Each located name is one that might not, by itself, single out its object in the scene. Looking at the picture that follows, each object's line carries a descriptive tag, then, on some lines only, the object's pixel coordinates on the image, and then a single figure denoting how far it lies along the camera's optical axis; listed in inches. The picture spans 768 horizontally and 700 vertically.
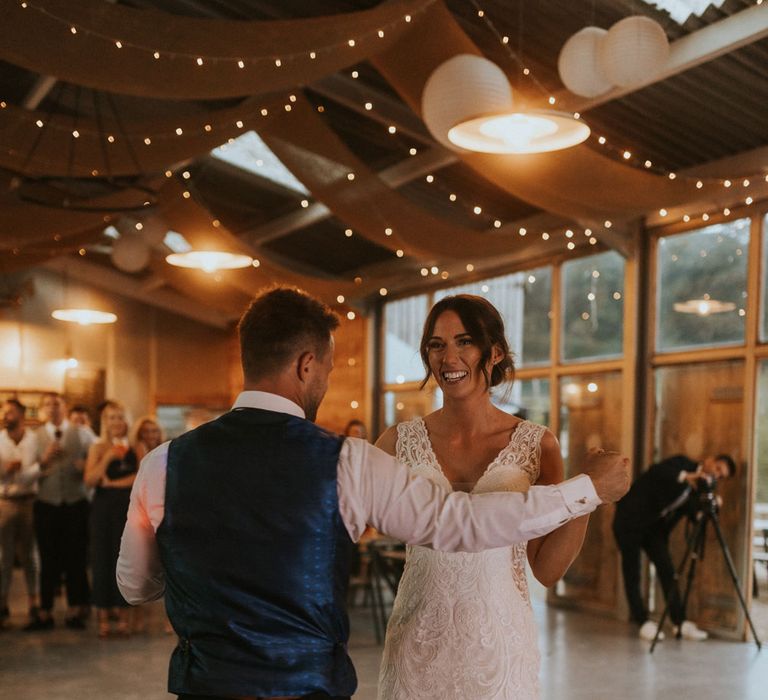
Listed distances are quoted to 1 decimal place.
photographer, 287.9
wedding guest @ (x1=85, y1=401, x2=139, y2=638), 281.7
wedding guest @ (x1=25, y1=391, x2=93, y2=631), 296.8
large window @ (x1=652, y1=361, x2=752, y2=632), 293.9
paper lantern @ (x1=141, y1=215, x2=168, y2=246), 357.7
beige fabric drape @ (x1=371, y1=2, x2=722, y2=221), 205.3
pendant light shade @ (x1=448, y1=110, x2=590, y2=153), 167.9
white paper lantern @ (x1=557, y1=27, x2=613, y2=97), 175.9
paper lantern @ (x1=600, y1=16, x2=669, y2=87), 167.2
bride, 86.8
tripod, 271.4
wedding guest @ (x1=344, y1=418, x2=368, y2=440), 346.9
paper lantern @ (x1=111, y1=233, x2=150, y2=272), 373.1
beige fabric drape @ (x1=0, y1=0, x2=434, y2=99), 158.4
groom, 64.7
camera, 274.1
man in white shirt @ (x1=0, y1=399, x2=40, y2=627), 293.4
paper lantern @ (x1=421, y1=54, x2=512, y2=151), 163.8
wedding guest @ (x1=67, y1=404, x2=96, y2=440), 333.7
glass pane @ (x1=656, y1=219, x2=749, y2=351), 297.0
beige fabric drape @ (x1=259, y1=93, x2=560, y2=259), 250.5
